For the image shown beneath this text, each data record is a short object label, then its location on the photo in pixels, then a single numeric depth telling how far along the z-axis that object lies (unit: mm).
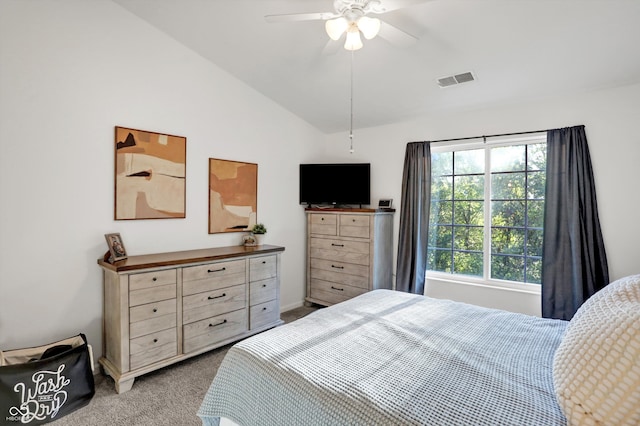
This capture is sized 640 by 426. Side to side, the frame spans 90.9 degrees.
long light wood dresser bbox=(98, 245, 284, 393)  2299
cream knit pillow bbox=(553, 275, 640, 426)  838
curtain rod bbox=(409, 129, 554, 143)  3098
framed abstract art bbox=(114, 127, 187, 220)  2668
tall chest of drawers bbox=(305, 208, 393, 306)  3693
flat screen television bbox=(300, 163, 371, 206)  4043
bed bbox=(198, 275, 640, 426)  1006
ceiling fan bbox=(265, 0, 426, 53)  1865
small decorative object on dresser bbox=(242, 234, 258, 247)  3523
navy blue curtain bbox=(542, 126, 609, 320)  2789
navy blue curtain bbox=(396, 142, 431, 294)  3678
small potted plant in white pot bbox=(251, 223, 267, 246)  3615
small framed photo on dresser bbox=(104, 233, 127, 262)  2435
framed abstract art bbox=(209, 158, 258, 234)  3336
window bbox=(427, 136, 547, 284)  3230
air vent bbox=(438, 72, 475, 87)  2850
